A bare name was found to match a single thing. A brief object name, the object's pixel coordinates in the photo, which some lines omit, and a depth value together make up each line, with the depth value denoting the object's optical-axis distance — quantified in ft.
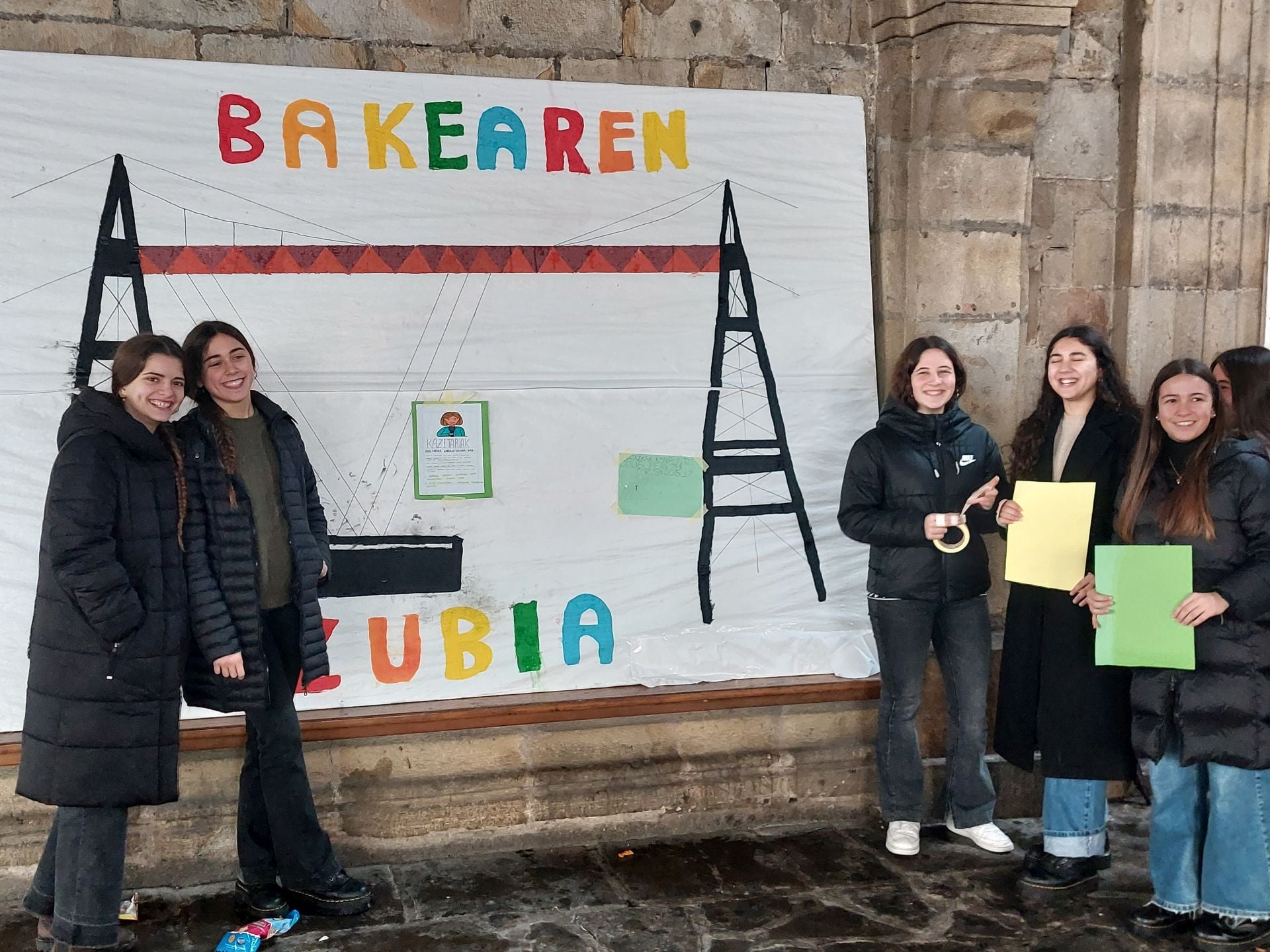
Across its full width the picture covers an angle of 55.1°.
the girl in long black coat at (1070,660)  11.70
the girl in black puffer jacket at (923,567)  12.62
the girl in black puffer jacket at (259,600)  10.56
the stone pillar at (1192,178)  14.29
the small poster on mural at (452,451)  12.83
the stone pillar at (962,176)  13.55
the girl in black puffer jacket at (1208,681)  10.45
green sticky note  13.42
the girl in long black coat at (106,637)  9.70
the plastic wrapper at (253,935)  10.71
